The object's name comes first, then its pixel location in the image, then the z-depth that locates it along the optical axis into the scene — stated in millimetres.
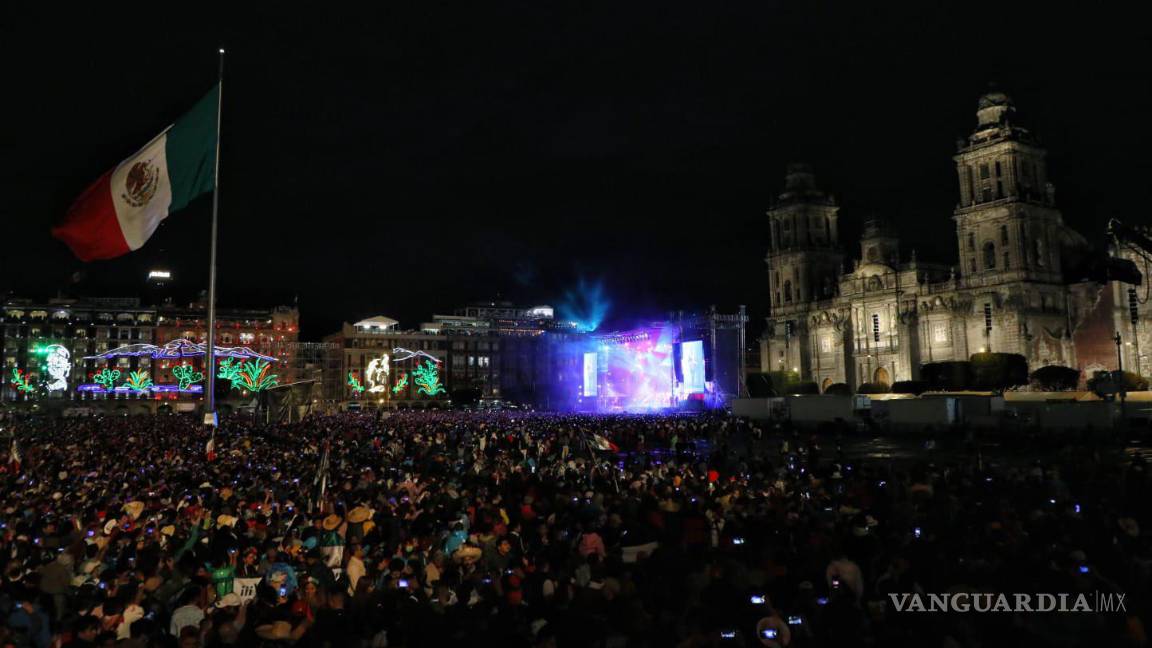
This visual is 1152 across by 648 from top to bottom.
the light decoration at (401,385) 112994
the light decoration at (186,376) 108000
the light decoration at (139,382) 104525
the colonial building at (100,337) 112188
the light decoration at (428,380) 113438
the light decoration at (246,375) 109625
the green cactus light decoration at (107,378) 107250
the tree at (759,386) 75000
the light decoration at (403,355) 110375
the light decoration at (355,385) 112181
